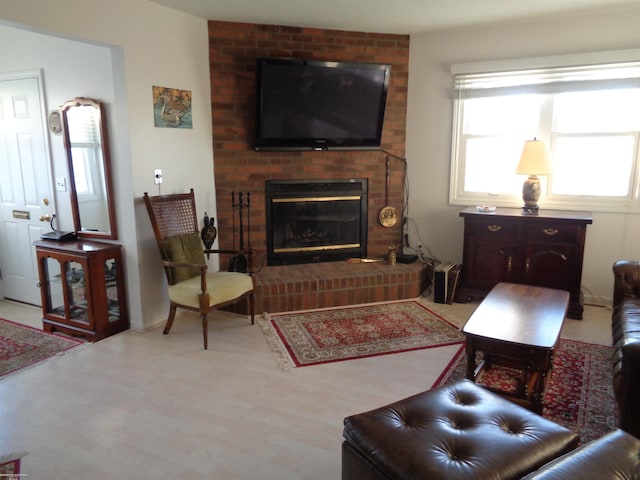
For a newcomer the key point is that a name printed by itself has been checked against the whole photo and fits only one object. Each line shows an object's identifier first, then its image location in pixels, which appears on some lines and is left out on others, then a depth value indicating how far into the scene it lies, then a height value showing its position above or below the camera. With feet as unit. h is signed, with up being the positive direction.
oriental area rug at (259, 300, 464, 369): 10.13 -4.06
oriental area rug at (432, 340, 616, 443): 7.47 -4.13
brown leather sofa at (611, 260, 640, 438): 6.44 -2.96
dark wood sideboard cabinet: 11.90 -2.28
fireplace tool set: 13.07 -1.98
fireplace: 14.05 -1.66
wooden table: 7.11 -2.71
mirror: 11.12 +0.01
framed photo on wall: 11.25 +1.54
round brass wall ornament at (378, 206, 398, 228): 14.92 -1.60
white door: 12.35 -0.39
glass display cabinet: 10.78 -2.93
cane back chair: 10.48 -2.36
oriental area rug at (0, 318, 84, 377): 9.75 -4.14
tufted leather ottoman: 4.56 -2.96
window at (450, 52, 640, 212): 12.41 +1.03
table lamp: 12.21 +0.08
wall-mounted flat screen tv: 12.76 +1.87
